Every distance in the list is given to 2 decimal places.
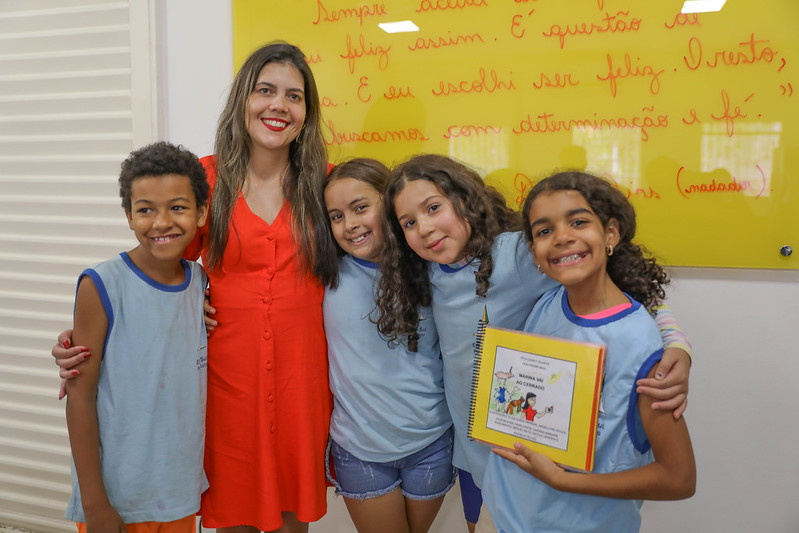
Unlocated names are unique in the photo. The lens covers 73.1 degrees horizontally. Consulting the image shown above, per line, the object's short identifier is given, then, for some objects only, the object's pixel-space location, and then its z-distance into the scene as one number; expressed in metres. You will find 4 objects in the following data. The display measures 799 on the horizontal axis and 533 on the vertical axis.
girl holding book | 1.01
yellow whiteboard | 1.59
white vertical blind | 2.10
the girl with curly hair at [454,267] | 1.29
